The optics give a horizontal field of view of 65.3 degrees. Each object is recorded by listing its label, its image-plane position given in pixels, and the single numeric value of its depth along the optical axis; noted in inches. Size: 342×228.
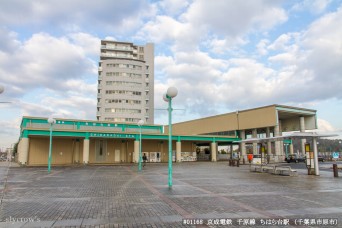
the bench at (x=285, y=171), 768.3
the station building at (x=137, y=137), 1438.2
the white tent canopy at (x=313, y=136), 733.6
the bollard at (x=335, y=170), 710.5
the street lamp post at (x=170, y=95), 490.9
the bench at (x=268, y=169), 855.9
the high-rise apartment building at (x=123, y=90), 3454.7
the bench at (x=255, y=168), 928.6
